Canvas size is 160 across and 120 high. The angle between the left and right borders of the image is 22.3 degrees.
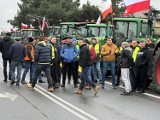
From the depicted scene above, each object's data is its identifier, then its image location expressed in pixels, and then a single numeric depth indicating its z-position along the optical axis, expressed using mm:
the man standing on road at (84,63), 12289
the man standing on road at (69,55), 13898
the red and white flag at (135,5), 15508
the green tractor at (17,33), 37756
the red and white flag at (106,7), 17566
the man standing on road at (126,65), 12602
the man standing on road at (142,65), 12872
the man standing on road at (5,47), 15250
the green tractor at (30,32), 35125
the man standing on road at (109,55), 13773
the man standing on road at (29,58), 14773
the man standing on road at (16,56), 14469
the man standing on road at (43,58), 12906
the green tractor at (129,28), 17766
